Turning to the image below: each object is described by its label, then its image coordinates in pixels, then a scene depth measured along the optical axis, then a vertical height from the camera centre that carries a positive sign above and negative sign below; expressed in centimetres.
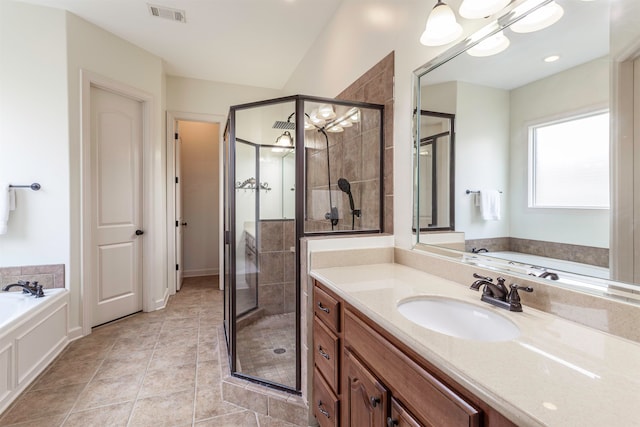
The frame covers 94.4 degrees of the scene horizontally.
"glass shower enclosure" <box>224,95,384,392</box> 189 +6
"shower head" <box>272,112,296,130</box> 194 +60
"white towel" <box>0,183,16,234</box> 232 +6
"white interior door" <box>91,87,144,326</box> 287 +7
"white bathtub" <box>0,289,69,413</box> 176 -86
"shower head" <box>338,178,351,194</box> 227 +19
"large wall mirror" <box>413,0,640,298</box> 86 +21
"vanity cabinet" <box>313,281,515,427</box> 68 -53
